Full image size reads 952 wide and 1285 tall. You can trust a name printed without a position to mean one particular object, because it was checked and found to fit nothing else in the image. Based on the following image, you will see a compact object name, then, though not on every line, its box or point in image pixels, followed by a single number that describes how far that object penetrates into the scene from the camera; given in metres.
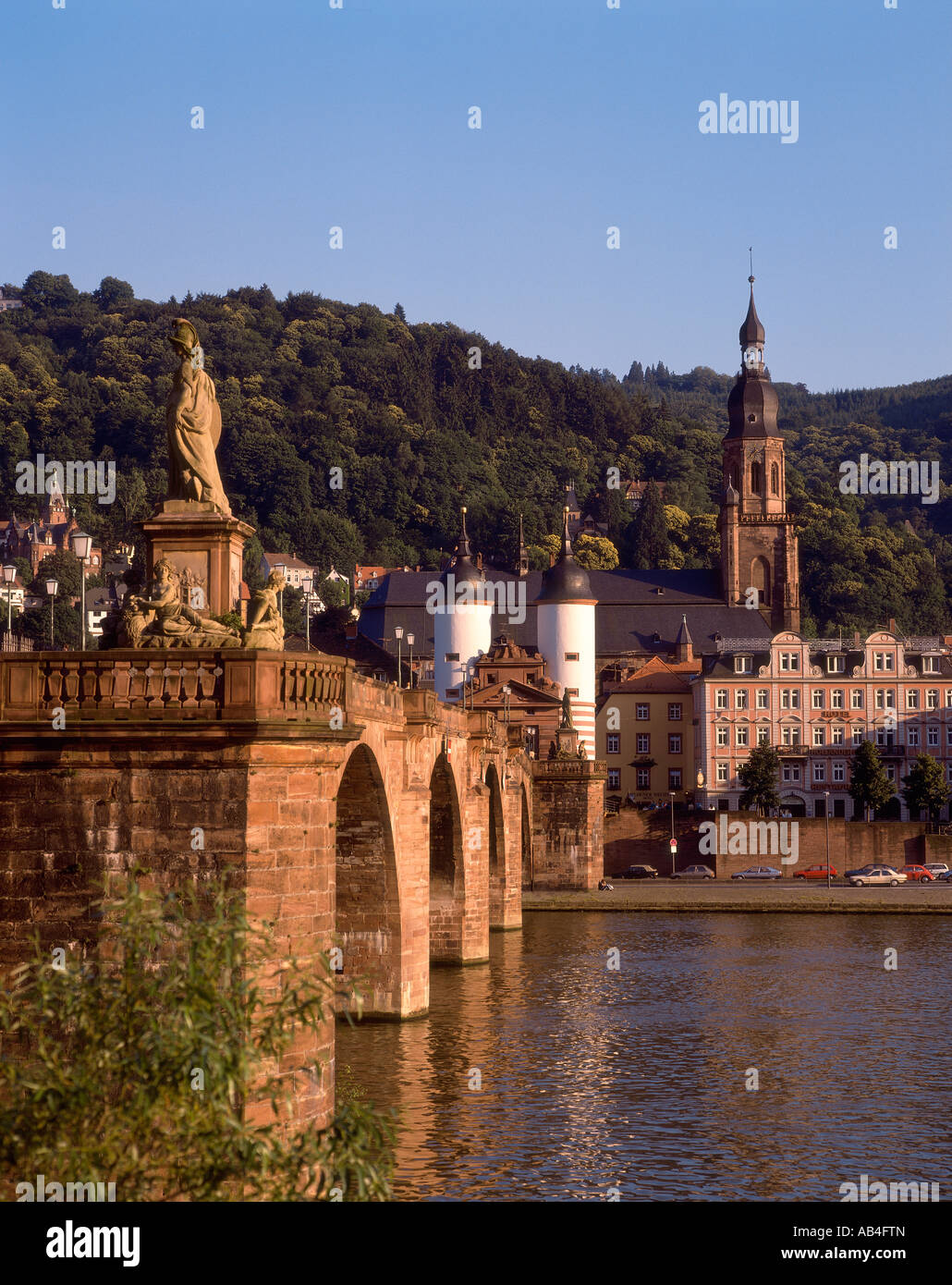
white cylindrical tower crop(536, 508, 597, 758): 123.44
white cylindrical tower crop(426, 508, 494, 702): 126.50
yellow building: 126.62
